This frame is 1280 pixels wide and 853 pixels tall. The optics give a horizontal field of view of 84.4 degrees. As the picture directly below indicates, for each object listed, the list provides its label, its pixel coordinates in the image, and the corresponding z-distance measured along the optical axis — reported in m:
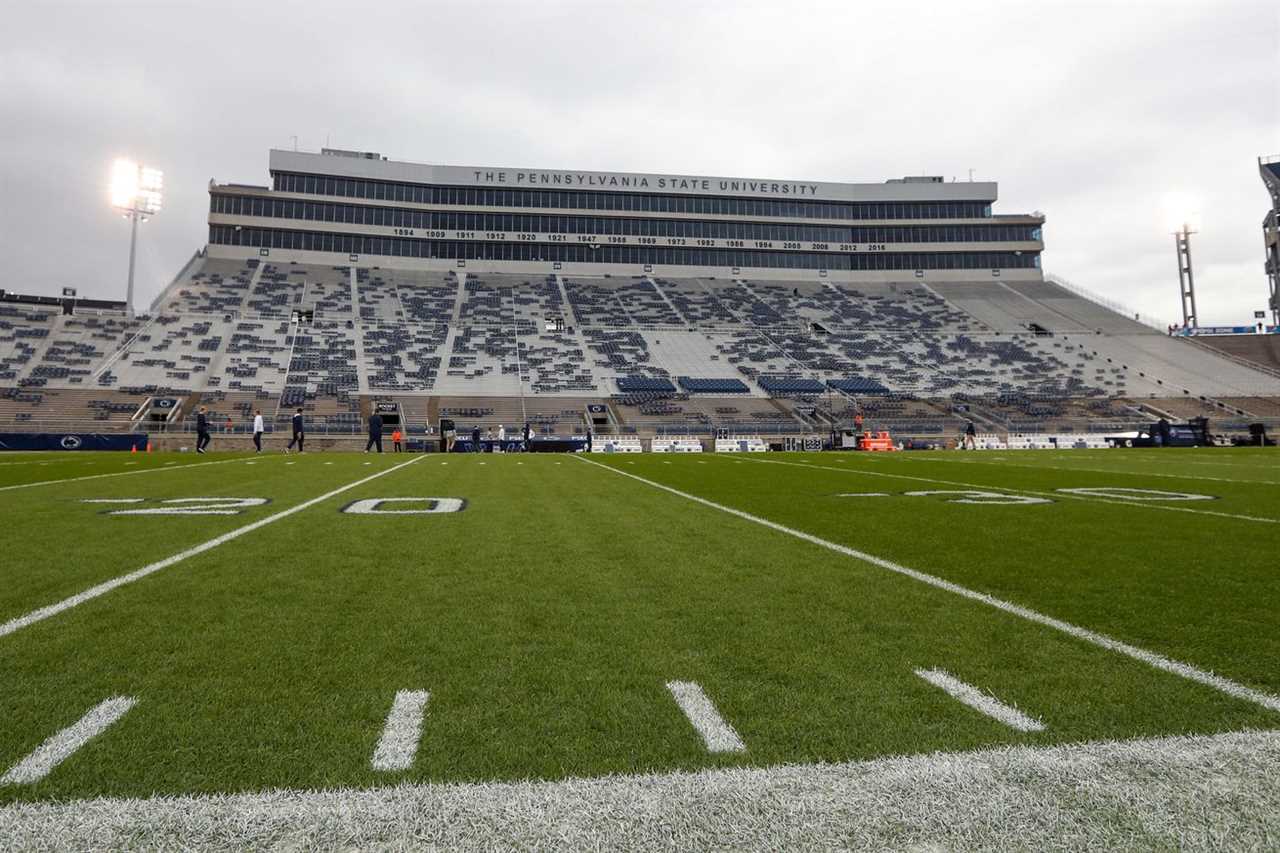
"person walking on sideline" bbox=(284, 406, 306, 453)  24.59
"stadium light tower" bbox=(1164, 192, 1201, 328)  55.75
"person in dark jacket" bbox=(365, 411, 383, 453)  24.98
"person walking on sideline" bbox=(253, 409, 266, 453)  25.06
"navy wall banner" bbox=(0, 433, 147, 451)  28.59
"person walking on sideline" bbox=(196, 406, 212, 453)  24.00
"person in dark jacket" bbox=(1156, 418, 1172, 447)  28.02
